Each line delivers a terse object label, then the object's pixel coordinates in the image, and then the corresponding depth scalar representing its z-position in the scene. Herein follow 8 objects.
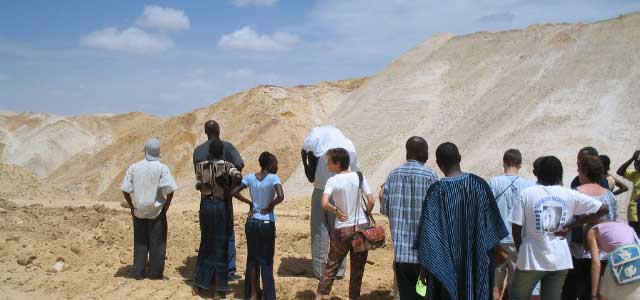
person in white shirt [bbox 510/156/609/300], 4.41
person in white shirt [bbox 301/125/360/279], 6.96
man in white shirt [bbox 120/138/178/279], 6.84
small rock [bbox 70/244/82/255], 8.21
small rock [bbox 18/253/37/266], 7.81
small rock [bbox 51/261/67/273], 7.72
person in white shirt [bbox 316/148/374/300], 5.41
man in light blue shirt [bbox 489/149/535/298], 5.40
